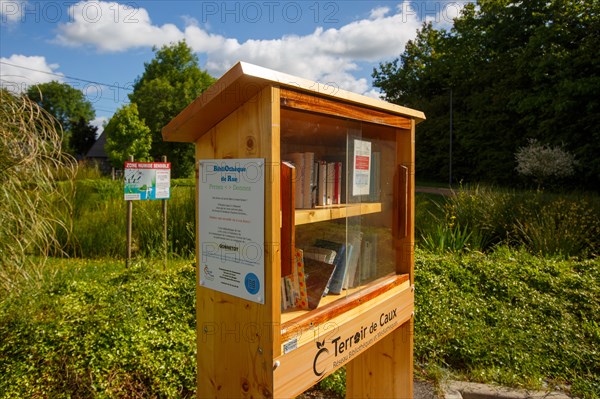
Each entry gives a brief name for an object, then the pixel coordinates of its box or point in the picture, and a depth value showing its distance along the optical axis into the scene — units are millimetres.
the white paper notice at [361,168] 2135
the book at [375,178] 2303
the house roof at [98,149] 48172
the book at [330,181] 2107
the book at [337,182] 2125
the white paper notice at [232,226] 1464
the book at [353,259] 2137
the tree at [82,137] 50062
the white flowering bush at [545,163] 17097
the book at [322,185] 2068
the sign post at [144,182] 5332
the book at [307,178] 1997
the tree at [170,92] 32812
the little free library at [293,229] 1456
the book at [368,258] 2268
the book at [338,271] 2055
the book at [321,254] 2092
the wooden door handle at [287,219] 1543
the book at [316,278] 1882
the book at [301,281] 1846
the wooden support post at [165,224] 5722
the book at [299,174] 1969
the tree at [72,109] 50156
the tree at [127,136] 29750
